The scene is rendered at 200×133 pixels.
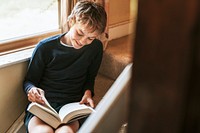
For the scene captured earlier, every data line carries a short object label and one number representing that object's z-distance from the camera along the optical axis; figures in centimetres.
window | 185
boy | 160
